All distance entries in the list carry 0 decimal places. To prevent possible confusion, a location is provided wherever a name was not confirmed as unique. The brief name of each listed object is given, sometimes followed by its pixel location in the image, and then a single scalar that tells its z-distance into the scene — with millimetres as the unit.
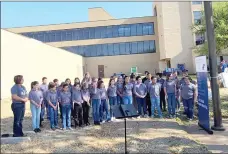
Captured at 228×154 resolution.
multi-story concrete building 47562
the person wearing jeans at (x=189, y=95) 8945
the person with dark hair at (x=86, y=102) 8242
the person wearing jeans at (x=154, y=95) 9273
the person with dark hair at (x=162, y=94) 10344
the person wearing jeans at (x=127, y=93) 9133
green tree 14386
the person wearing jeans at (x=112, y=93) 9047
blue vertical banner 7316
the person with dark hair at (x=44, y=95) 8547
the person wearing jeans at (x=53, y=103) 7840
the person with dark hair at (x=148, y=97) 9719
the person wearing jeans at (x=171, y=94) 9273
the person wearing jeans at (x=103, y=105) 8656
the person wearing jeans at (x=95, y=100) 8430
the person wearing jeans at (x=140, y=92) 9453
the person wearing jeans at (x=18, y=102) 6410
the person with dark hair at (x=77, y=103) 8023
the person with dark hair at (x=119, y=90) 9281
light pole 7684
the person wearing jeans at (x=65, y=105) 7836
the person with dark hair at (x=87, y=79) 8921
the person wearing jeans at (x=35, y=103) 7559
